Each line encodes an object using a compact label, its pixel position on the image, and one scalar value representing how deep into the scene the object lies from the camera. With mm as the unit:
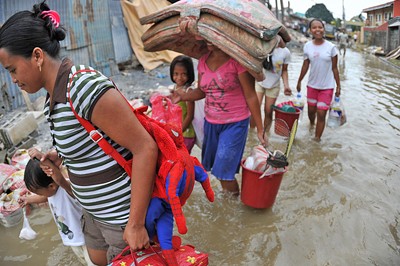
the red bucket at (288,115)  4930
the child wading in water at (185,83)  3459
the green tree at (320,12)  52788
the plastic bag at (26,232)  2670
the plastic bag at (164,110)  2912
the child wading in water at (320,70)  5051
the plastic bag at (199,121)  3678
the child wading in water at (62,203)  2137
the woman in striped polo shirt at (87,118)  1350
